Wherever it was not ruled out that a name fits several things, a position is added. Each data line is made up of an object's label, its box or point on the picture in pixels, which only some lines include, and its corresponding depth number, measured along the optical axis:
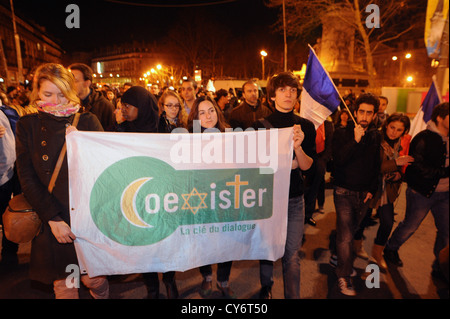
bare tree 16.41
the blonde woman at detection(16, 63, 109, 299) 2.27
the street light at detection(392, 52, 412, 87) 47.94
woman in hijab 3.21
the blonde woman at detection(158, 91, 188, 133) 3.91
